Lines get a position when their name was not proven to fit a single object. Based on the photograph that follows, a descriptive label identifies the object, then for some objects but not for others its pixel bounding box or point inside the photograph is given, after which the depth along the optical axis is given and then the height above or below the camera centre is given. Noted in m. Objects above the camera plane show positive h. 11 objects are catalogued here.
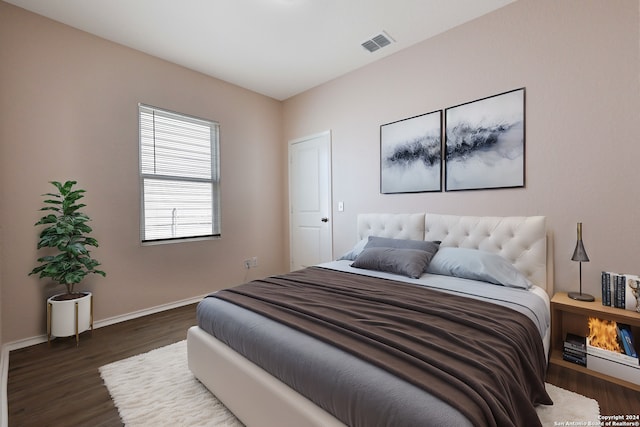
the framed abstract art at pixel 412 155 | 2.94 +0.63
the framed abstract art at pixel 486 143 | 2.42 +0.62
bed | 0.95 -0.58
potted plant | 2.38 -0.43
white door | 4.00 +0.17
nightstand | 1.76 -0.82
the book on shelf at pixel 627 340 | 1.79 -0.85
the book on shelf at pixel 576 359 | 1.90 -1.04
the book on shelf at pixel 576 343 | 1.93 -0.94
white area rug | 1.53 -1.15
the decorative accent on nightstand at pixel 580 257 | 2.00 -0.34
